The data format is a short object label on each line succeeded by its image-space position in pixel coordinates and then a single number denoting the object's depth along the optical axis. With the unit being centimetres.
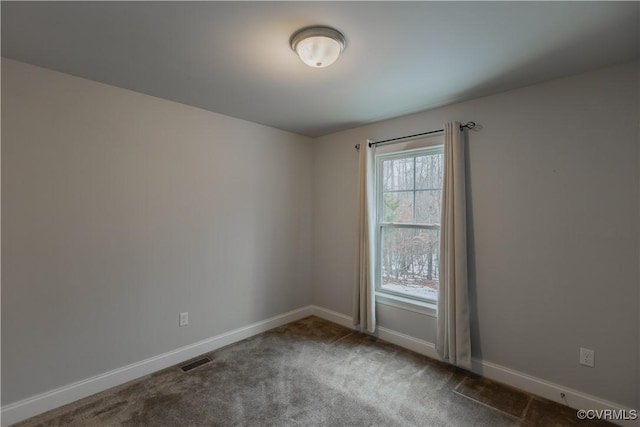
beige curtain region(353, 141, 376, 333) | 319
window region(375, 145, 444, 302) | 292
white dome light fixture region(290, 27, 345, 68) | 161
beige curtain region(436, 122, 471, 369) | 251
